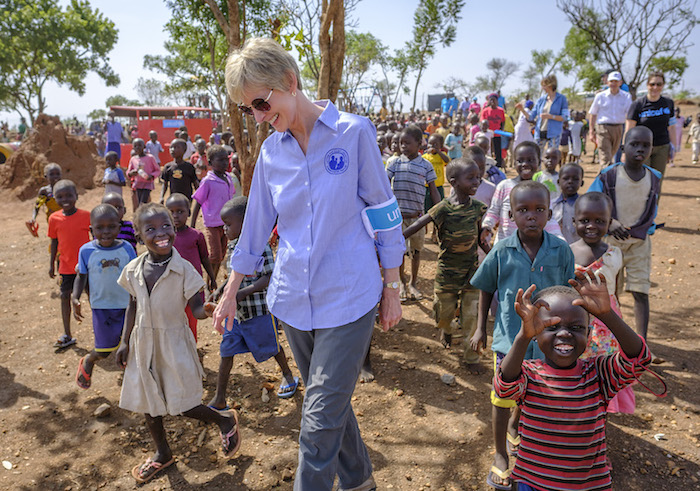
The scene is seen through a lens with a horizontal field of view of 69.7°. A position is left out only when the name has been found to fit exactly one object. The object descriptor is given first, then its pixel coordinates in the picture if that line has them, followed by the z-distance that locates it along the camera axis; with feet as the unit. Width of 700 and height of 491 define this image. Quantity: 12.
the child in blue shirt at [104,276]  11.99
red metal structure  73.20
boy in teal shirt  8.70
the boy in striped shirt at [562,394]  6.47
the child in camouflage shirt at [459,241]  12.79
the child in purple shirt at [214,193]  18.49
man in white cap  27.32
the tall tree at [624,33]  60.49
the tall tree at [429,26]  79.00
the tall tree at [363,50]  112.20
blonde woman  6.42
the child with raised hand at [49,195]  18.70
